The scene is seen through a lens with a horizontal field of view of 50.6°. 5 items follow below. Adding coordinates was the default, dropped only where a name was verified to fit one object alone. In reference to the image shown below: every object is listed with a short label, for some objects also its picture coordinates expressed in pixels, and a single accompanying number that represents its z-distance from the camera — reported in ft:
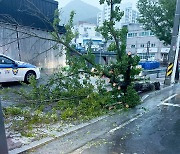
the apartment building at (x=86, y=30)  206.73
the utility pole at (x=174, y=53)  35.83
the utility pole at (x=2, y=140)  9.46
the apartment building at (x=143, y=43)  160.15
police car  30.12
